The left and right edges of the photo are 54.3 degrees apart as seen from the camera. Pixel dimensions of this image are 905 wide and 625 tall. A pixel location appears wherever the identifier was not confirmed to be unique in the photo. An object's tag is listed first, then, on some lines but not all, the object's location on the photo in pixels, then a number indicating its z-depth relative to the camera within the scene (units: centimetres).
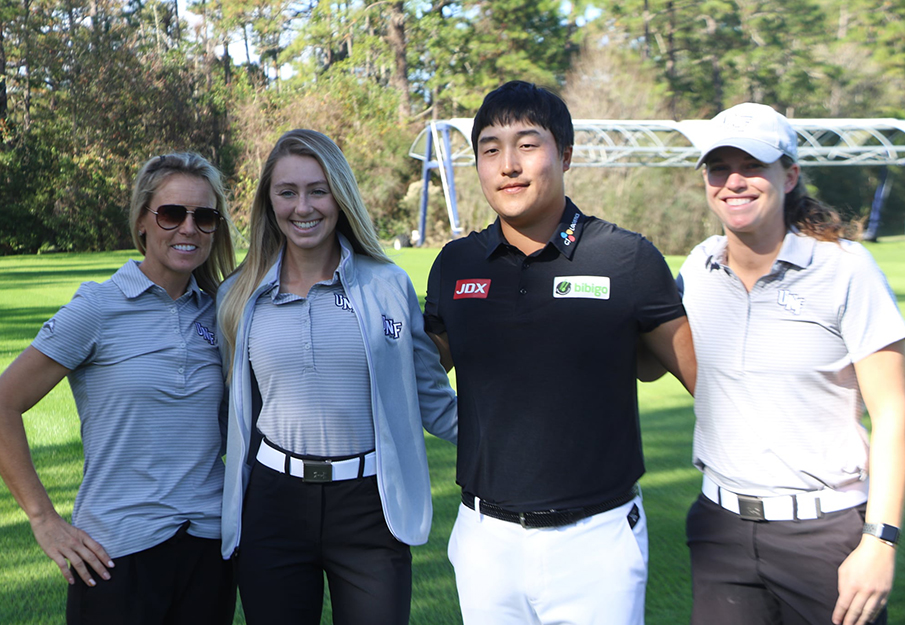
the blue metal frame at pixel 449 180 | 2717
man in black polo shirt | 239
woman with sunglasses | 268
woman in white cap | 230
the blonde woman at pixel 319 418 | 275
